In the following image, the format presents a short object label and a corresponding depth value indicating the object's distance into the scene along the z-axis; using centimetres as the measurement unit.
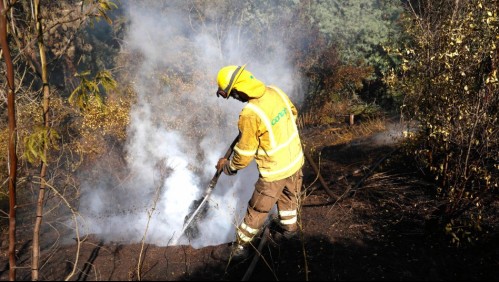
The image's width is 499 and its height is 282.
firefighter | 330
